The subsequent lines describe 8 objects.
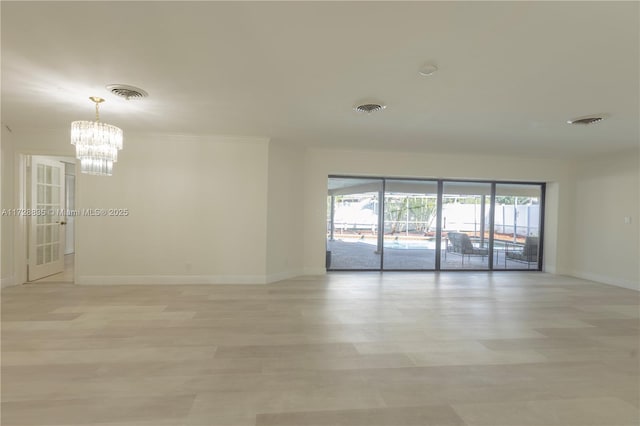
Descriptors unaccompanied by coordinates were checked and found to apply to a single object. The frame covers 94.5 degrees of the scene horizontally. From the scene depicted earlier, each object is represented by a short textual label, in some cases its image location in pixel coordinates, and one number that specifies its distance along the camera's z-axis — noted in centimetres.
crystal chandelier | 303
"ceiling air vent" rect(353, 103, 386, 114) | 322
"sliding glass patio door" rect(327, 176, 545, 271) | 640
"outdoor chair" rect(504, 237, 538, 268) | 676
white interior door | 485
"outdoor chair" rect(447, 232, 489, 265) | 660
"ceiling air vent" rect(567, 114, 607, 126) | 353
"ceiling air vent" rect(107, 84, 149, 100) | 284
